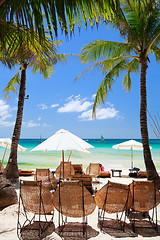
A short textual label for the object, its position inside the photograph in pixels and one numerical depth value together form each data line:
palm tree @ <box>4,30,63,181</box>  9.17
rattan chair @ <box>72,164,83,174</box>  10.80
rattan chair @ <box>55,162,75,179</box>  9.57
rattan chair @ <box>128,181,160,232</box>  4.35
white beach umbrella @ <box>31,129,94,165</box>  6.53
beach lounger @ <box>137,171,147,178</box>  11.24
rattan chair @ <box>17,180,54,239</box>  4.04
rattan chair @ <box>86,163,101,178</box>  9.47
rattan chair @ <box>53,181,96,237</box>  4.00
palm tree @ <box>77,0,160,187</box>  7.64
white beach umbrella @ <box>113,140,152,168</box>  12.02
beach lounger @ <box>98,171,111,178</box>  10.95
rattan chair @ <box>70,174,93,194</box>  6.67
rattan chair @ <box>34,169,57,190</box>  7.30
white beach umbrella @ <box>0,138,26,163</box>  11.64
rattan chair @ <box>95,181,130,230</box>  4.12
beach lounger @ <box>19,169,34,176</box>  11.25
